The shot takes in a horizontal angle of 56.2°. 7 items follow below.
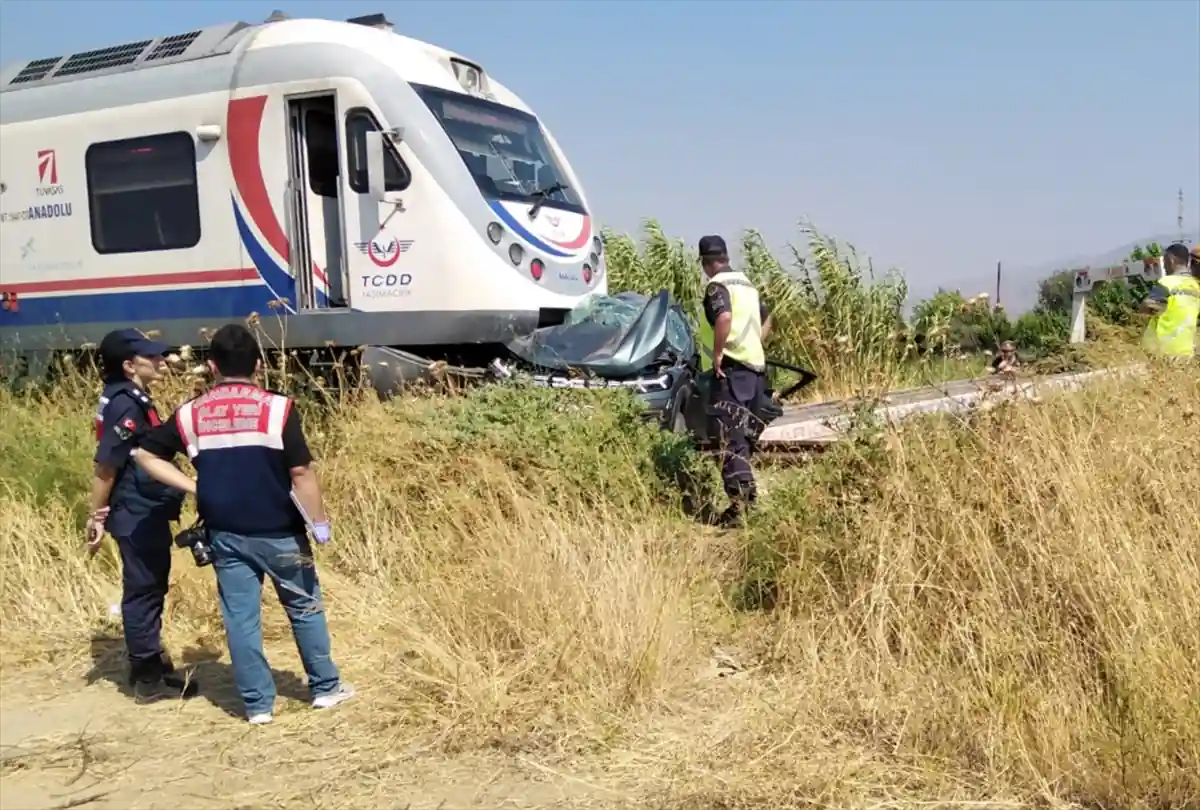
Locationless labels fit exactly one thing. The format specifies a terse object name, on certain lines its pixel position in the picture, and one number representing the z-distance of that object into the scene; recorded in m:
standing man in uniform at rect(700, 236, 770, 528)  6.27
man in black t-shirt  4.24
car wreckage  7.84
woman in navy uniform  4.79
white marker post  10.53
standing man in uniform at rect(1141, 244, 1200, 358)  6.83
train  8.48
